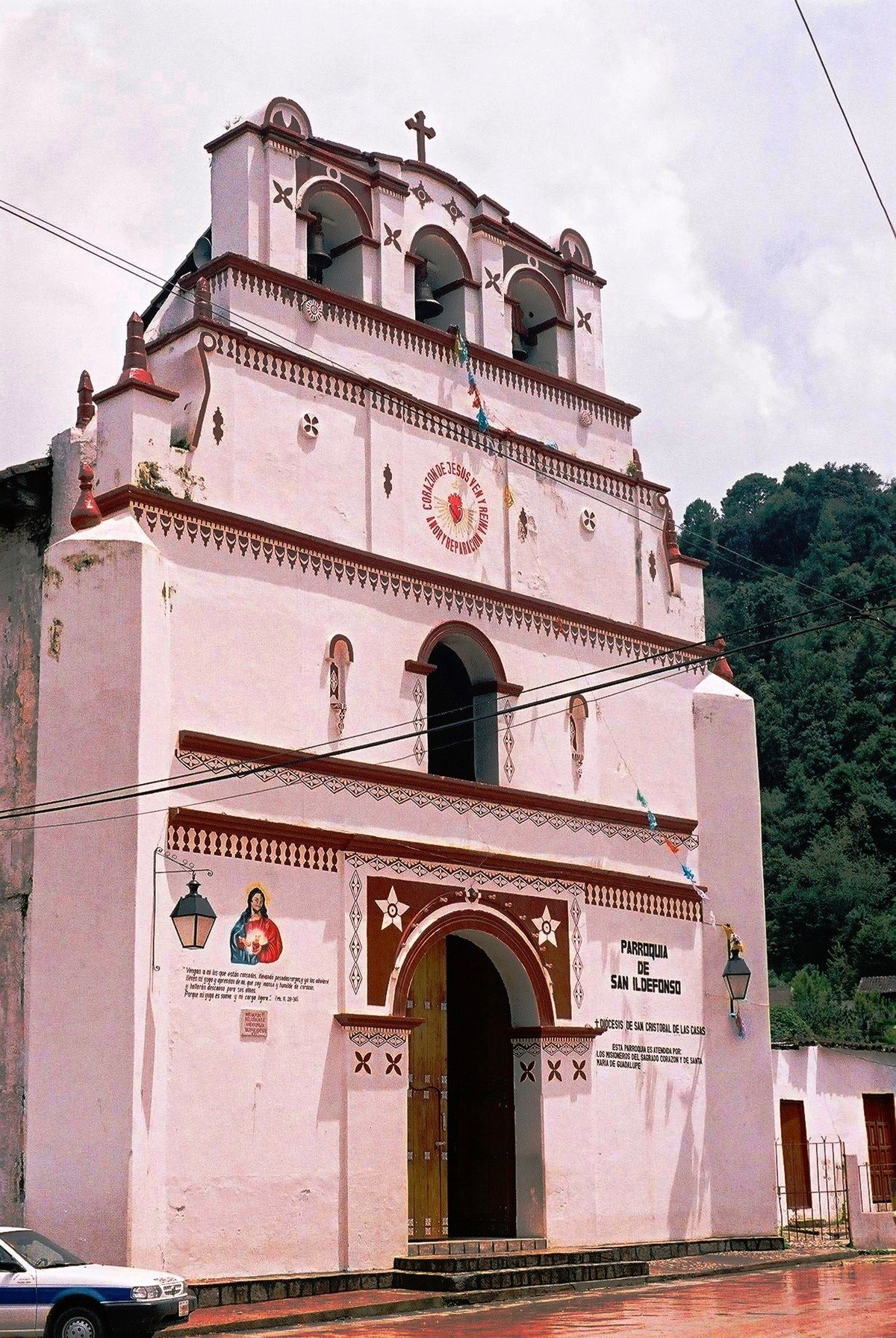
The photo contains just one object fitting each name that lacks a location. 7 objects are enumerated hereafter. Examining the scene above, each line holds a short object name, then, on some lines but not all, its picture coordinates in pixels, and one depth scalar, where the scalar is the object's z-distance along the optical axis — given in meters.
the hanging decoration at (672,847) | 22.27
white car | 13.12
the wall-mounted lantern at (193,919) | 15.89
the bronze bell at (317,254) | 20.72
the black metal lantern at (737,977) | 22.34
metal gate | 24.55
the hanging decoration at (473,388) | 21.36
